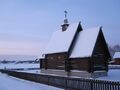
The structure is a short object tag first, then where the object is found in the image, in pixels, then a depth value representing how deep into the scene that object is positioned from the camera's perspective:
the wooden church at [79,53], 19.16
